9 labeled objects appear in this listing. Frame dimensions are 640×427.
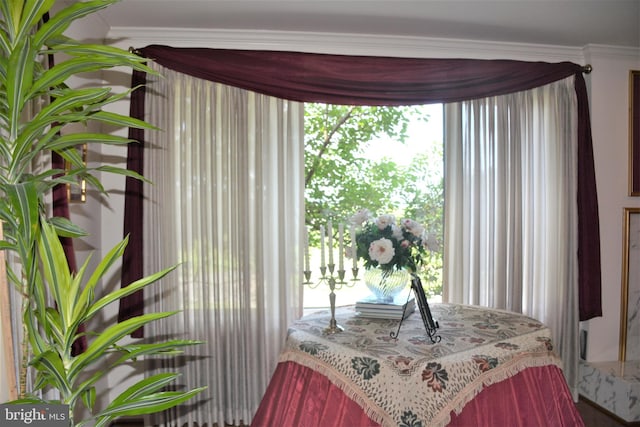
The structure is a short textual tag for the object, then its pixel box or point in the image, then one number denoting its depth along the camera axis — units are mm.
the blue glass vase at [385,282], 2242
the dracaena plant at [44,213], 1164
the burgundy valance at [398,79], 3029
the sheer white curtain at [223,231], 3062
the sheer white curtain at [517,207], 3350
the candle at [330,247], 2024
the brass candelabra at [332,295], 2082
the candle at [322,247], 2053
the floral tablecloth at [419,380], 1731
